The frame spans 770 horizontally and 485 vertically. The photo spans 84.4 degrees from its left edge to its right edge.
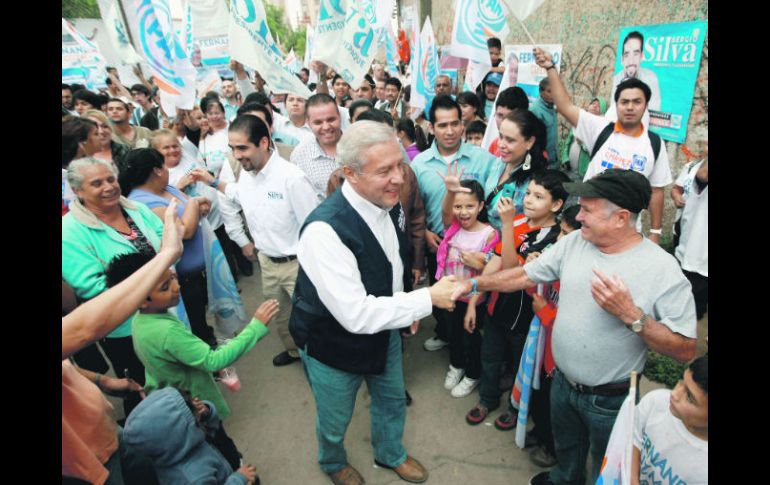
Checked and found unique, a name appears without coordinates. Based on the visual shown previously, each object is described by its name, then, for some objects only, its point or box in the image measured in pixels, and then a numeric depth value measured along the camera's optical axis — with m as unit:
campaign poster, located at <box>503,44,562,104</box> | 6.31
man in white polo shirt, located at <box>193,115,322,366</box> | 3.22
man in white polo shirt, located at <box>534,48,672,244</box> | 3.39
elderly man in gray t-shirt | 1.74
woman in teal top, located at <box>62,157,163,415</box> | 2.45
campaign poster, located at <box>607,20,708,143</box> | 4.28
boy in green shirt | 2.19
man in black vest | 1.95
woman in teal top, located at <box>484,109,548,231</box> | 3.07
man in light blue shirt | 3.53
